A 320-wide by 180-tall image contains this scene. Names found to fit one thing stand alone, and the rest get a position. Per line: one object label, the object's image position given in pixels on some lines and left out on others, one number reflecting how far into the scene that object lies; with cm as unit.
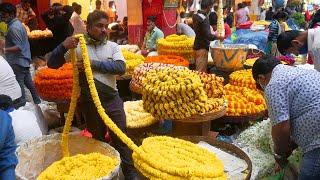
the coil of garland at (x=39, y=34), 843
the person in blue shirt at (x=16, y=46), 503
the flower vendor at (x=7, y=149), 188
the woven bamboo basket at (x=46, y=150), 304
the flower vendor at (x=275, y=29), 768
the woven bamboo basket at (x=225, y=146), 288
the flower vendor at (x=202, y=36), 641
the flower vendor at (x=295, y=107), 256
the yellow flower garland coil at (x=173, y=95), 330
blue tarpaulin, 929
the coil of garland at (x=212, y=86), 404
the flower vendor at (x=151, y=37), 713
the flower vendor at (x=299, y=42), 334
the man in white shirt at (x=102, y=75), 311
